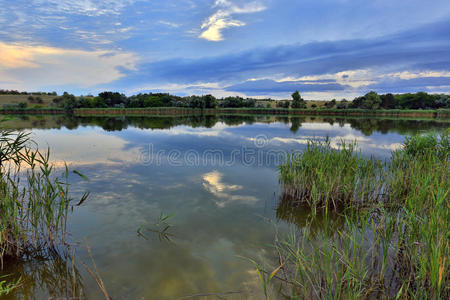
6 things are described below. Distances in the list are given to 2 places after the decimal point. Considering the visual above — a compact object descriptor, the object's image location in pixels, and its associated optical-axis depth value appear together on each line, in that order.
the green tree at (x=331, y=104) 105.03
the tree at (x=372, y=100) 81.99
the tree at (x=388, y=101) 94.19
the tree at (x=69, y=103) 76.81
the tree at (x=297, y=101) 89.48
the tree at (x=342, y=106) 88.30
